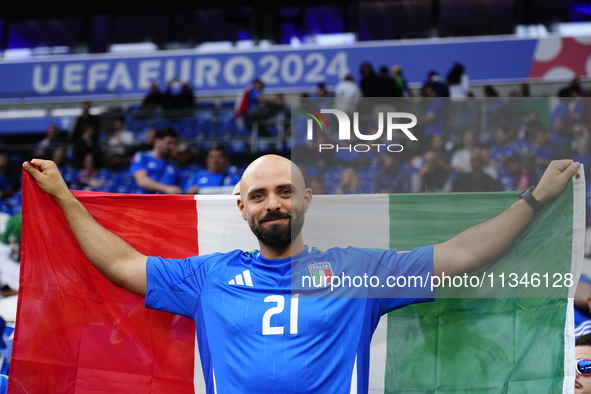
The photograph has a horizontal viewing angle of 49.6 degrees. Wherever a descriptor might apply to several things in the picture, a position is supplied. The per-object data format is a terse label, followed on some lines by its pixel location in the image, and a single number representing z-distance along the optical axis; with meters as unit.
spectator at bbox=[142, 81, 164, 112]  12.47
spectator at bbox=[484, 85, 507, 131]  8.02
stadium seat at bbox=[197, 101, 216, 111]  13.19
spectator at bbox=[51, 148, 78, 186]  10.61
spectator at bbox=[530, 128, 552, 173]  6.67
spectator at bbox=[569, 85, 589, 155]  6.84
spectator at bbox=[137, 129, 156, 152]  10.70
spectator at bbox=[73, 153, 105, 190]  9.98
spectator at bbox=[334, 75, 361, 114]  11.08
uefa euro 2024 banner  12.67
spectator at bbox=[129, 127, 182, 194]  7.86
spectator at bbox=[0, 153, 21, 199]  10.55
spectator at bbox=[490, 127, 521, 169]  7.23
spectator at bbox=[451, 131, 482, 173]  6.92
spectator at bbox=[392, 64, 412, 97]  11.06
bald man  2.90
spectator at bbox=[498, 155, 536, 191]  6.42
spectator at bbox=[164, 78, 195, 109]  12.45
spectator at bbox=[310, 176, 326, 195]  5.36
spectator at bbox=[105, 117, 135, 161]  11.06
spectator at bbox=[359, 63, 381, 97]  10.52
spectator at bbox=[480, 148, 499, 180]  6.71
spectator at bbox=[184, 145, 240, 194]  7.14
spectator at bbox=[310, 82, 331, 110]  11.31
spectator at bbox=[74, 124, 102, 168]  11.01
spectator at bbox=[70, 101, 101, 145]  11.45
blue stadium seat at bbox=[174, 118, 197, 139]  12.05
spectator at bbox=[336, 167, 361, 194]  5.82
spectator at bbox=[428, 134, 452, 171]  6.87
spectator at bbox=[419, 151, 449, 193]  6.36
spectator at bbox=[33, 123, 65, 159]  11.45
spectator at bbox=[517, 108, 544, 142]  7.20
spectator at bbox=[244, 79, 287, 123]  10.79
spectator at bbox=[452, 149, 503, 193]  6.39
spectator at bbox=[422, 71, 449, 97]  9.87
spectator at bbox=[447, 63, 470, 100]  10.89
